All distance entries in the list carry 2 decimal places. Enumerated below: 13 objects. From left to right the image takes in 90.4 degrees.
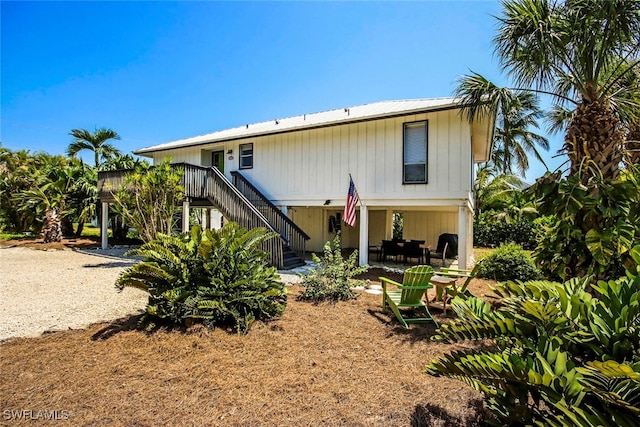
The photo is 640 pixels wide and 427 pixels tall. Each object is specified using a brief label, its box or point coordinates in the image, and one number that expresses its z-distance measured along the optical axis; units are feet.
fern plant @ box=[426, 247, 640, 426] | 5.04
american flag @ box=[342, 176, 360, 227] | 33.17
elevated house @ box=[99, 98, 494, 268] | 34.84
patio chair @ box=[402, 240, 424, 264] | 41.14
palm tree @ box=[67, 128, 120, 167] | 77.51
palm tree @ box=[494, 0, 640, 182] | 17.84
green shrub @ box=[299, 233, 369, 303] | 23.54
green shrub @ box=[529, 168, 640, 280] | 14.83
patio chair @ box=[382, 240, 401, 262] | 43.41
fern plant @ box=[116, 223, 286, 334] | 16.85
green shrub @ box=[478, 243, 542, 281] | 29.84
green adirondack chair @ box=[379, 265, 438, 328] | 19.13
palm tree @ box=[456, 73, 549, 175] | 78.74
